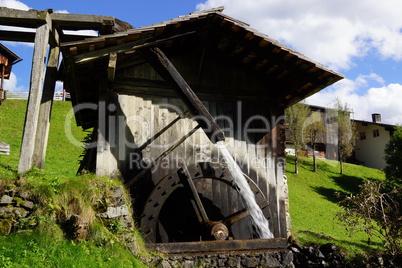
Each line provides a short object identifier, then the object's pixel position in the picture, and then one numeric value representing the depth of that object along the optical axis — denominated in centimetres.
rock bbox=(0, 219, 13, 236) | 433
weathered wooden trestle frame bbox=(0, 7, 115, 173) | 547
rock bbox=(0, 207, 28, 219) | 444
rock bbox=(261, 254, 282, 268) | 587
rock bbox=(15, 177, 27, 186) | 483
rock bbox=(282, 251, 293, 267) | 595
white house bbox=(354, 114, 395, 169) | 3962
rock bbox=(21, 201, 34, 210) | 460
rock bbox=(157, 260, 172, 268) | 534
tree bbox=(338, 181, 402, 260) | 838
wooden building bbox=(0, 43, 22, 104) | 3299
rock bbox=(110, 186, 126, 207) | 525
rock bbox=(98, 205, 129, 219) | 505
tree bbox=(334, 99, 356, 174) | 3472
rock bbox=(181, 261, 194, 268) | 549
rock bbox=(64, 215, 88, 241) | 448
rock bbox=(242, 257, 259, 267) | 577
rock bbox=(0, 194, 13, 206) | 455
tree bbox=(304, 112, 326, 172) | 3234
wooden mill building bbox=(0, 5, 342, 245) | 598
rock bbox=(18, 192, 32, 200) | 467
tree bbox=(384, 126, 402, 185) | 2464
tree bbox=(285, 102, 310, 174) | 2973
